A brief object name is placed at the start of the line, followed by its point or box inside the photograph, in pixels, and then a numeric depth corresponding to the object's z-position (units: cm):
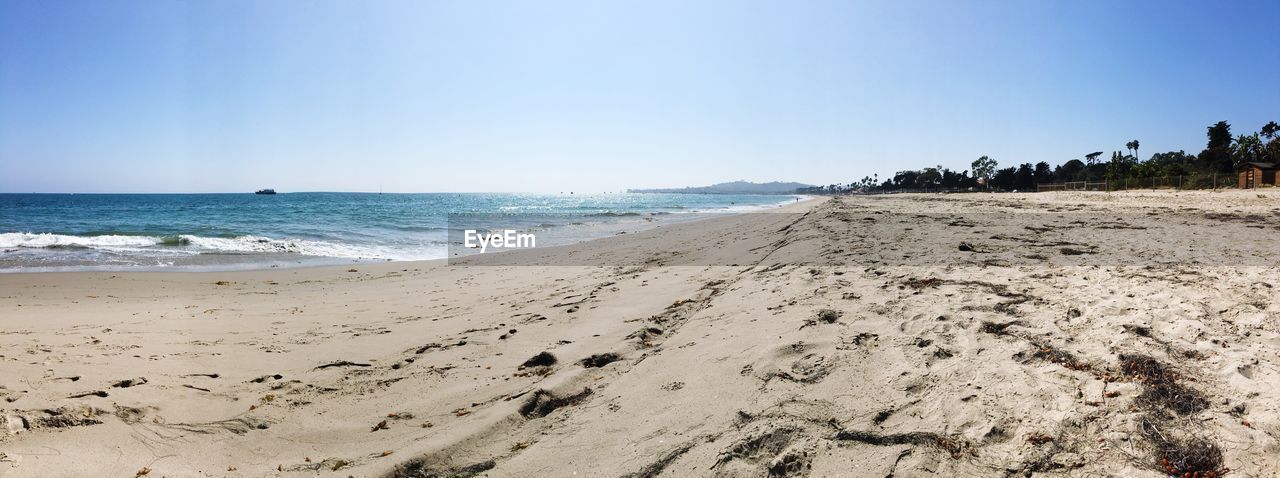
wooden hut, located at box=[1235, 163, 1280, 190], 3297
